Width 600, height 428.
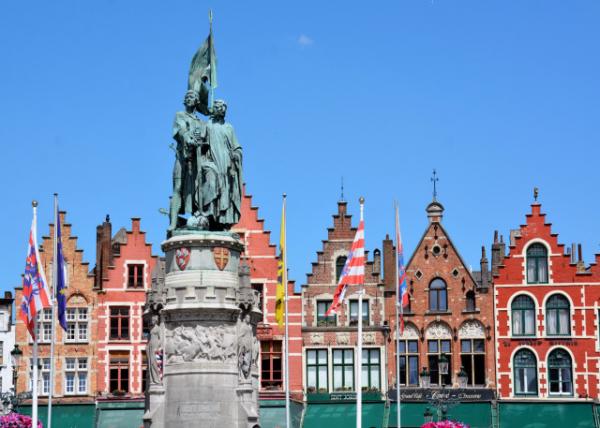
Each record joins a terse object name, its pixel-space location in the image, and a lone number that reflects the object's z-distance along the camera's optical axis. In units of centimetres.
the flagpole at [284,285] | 4841
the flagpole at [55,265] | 4035
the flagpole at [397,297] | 4631
